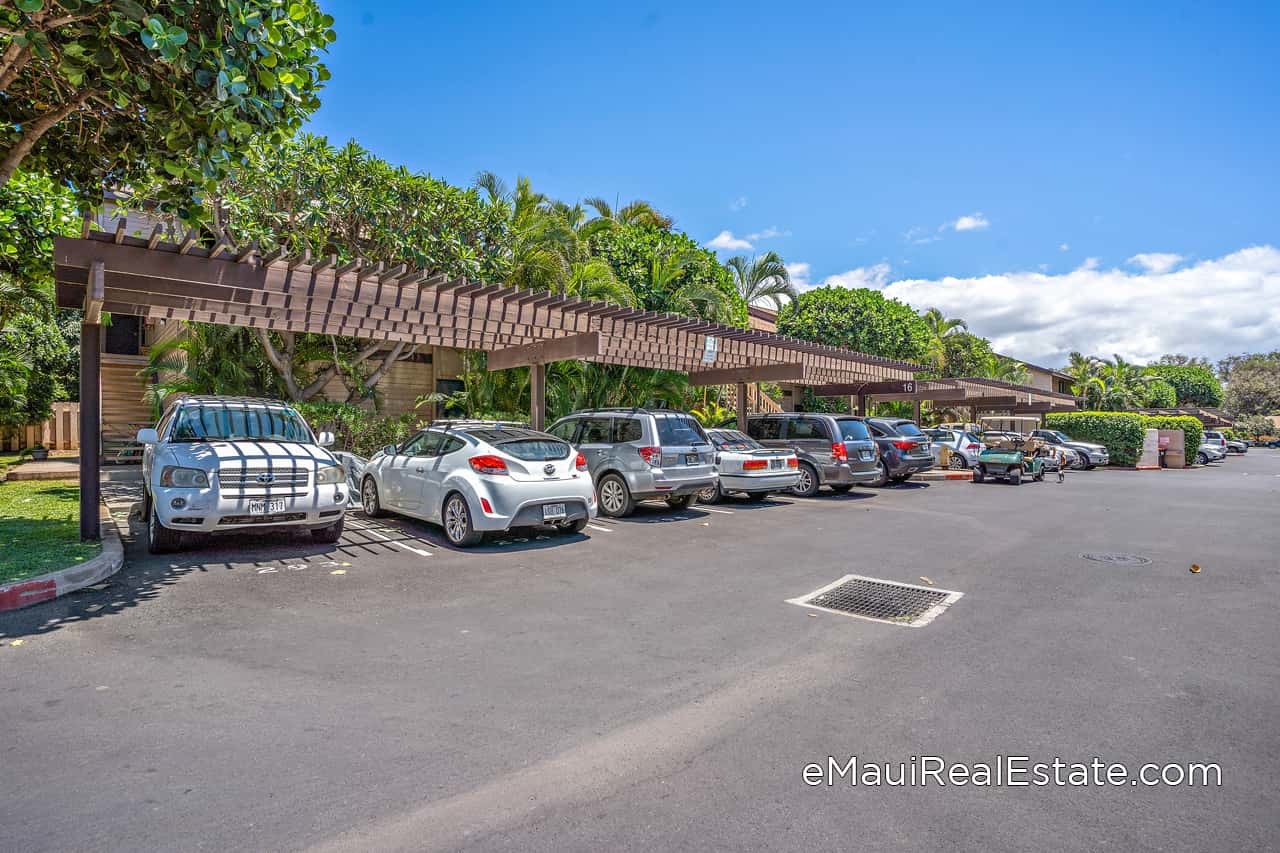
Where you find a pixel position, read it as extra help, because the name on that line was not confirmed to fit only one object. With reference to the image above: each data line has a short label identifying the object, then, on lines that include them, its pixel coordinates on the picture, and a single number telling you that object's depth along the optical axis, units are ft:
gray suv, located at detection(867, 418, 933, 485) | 56.08
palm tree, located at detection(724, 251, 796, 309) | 96.61
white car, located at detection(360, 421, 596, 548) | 27.58
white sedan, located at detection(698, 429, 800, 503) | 43.47
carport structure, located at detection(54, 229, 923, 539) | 25.95
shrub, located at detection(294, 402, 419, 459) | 50.67
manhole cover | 26.55
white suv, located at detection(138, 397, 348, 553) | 24.14
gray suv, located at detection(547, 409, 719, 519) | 36.27
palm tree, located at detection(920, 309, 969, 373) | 141.74
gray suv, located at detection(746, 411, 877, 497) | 48.37
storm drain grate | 19.31
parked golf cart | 60.80
